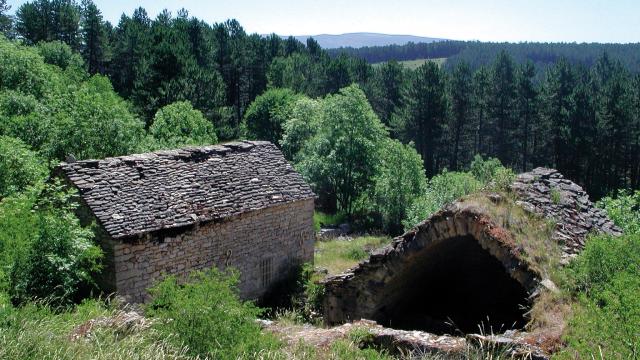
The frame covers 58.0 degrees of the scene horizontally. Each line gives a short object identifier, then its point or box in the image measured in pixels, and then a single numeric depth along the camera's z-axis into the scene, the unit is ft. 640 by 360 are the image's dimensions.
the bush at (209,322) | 28.78
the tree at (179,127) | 108.68
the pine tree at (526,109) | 226.99
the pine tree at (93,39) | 219.41
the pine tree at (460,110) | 236.63
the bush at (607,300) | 25.77
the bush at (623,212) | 65.37
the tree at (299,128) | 158.10
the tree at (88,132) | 80.59
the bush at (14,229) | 40.60
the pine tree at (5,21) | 204.22
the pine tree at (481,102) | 237.66
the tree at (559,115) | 203.62
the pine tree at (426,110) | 215.51
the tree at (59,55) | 166.91
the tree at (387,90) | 253.44
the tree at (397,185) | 128.16
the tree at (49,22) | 213.05
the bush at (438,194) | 116.98
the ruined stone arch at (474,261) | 39.70
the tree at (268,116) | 184.34
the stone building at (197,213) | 54.03
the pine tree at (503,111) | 233.35
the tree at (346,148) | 131.13
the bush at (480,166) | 171.12
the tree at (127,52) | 190.29
